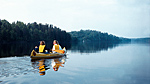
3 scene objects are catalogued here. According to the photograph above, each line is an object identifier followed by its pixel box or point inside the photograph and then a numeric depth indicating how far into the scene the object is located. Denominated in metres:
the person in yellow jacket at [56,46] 24.93
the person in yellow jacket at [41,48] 20.61
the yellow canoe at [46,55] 19.61
